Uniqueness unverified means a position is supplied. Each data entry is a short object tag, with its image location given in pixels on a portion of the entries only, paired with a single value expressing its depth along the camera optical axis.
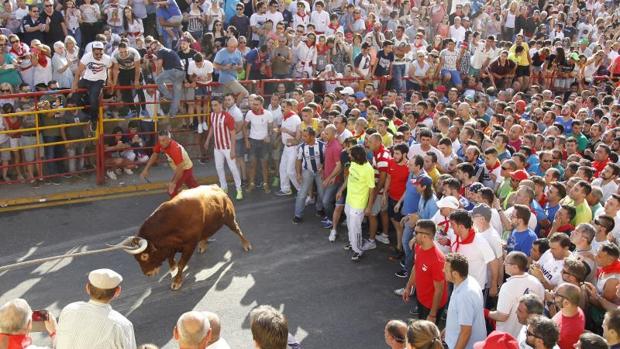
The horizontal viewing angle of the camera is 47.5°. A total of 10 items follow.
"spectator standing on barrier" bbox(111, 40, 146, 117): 13.30
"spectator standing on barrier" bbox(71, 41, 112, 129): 12.59
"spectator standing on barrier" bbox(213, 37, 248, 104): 14.38
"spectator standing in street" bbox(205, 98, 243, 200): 12.73
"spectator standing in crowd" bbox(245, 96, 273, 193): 13.11
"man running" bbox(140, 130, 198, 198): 11.23
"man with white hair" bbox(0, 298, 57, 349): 5.50
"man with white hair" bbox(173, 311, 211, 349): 5.30
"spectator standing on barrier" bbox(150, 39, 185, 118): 13.54
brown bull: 9.32
